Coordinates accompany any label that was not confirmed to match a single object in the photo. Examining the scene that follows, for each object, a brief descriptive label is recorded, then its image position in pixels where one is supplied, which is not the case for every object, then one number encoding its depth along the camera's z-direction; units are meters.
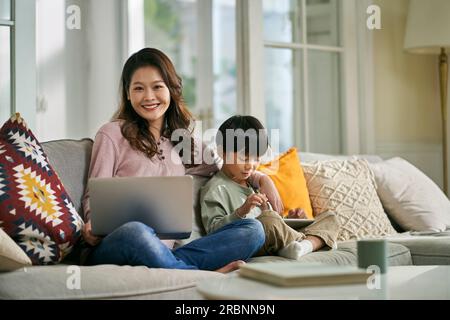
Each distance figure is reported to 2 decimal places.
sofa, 3.34
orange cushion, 5.39
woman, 3.83
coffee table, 2.57
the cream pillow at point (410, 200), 5.94
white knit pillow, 5.52
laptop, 3.84
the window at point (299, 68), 6.72
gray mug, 3.23
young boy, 4.52
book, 2.63
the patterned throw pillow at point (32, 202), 3.76
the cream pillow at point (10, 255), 3.38
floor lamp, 7.10
